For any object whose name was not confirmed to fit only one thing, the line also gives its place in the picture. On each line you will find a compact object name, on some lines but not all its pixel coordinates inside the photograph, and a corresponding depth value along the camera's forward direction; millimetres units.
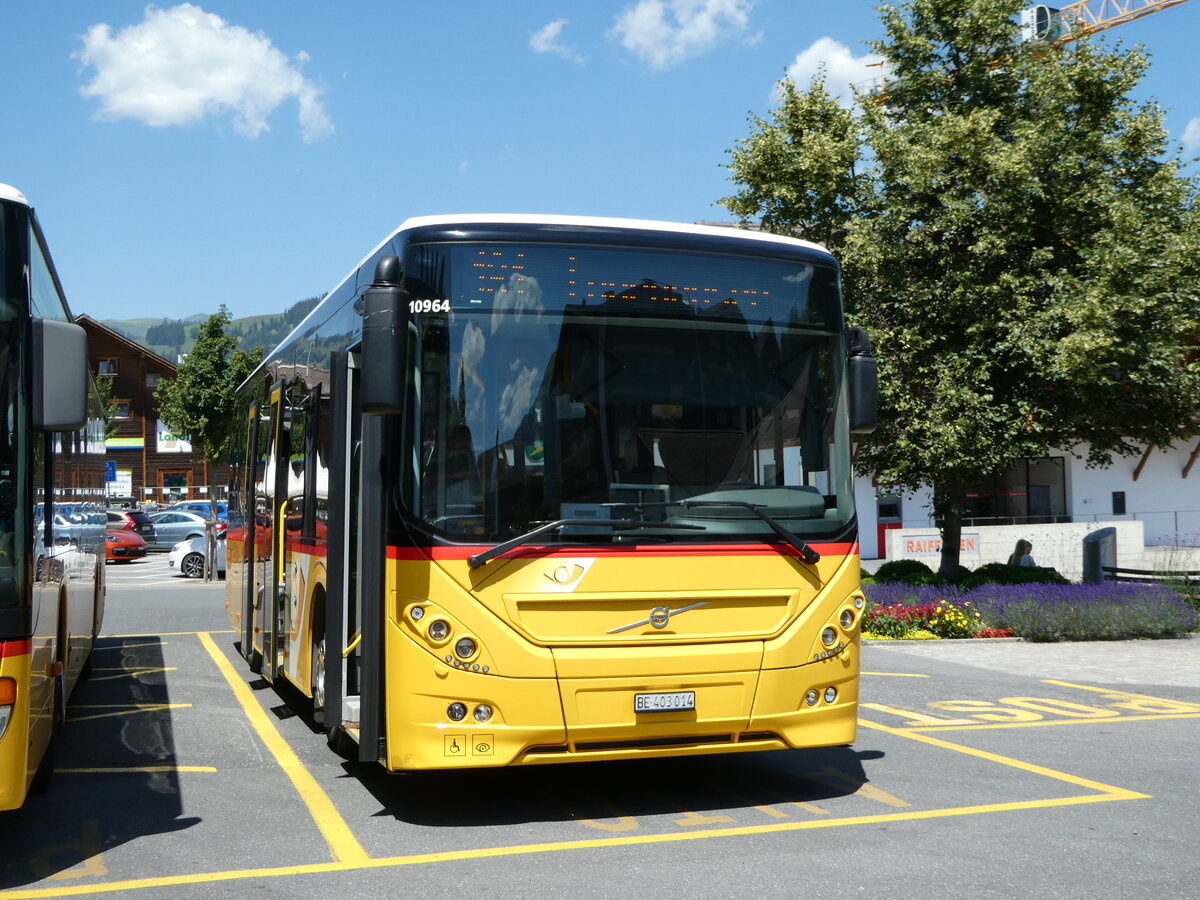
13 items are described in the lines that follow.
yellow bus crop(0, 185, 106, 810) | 5367
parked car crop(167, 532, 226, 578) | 30188
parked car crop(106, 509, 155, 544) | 39656
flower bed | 16344
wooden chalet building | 70688
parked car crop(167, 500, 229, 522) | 43159
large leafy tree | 17688
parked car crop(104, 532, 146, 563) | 36750
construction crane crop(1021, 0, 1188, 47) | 20172
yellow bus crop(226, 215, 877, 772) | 6297
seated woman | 21156
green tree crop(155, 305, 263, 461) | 47281
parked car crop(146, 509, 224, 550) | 40438
